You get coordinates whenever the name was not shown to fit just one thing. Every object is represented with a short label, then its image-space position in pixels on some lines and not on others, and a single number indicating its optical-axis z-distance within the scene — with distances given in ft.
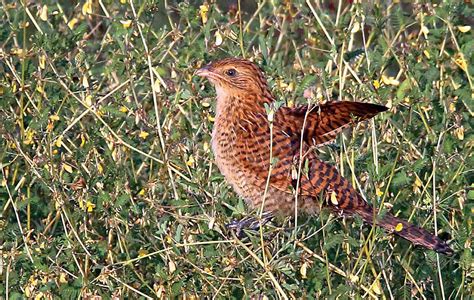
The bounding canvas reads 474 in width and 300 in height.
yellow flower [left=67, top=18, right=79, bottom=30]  38.85
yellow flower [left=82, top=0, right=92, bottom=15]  34.06
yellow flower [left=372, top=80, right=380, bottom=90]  33.19
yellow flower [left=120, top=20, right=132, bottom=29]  32.35
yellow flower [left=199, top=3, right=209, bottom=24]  34.40
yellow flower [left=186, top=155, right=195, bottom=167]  32.12
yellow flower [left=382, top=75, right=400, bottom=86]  33.76
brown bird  31.78
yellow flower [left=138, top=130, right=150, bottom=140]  33.96
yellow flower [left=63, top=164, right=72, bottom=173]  33.04
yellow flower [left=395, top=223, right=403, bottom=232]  30.68
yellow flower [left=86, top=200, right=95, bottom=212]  32.45
